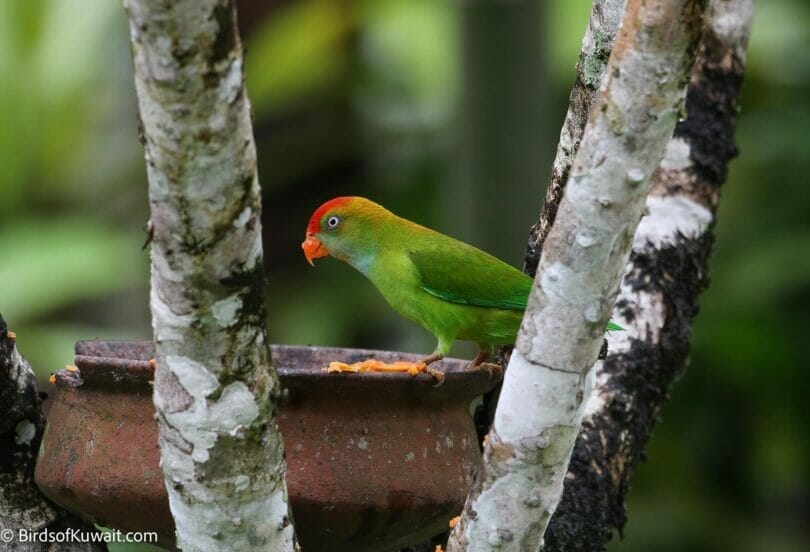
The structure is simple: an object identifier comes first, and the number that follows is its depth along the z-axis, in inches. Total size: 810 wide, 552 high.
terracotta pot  206.1
